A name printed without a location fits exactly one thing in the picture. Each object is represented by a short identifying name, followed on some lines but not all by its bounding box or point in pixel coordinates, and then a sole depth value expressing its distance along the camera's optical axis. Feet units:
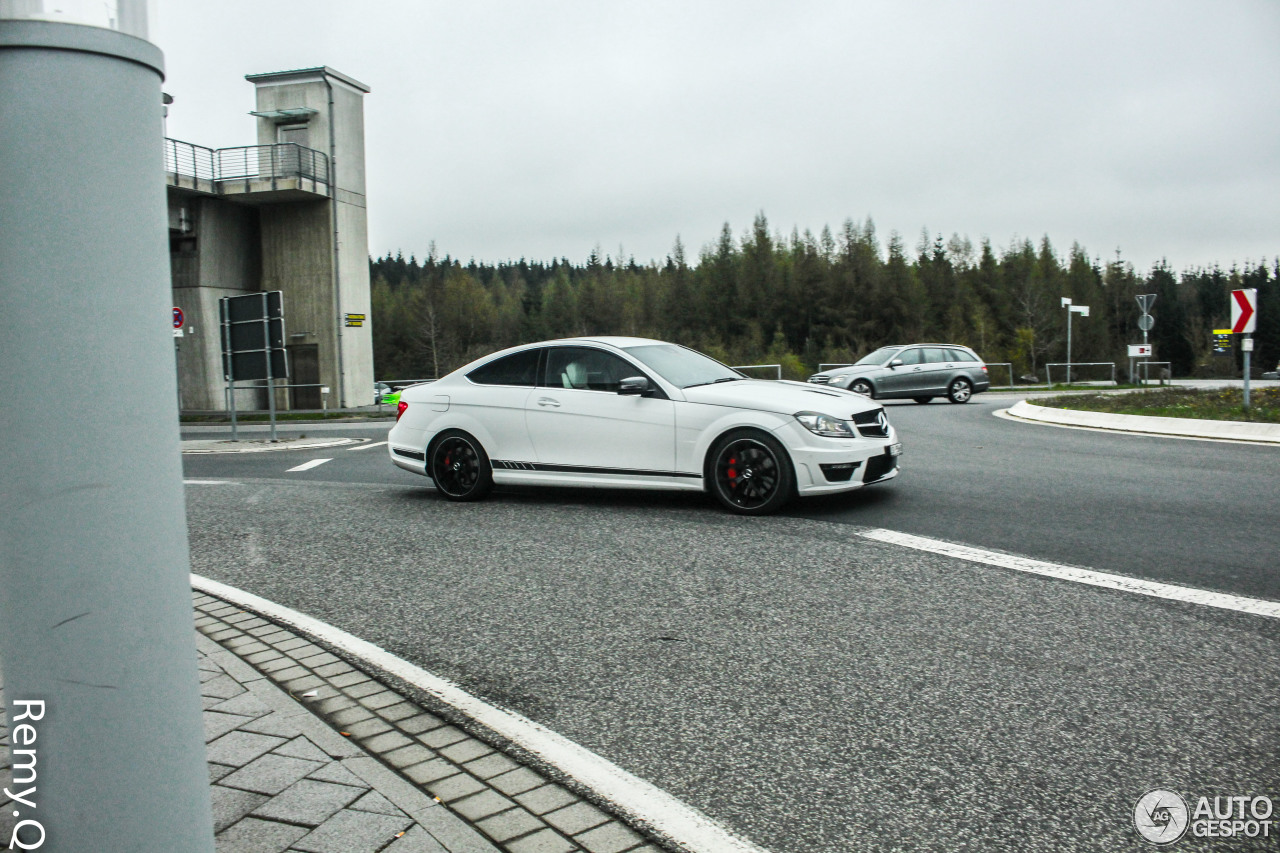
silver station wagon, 82.07
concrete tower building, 112.16
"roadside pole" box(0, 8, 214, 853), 5.44
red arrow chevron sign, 48.90
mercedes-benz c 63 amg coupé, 24.99
